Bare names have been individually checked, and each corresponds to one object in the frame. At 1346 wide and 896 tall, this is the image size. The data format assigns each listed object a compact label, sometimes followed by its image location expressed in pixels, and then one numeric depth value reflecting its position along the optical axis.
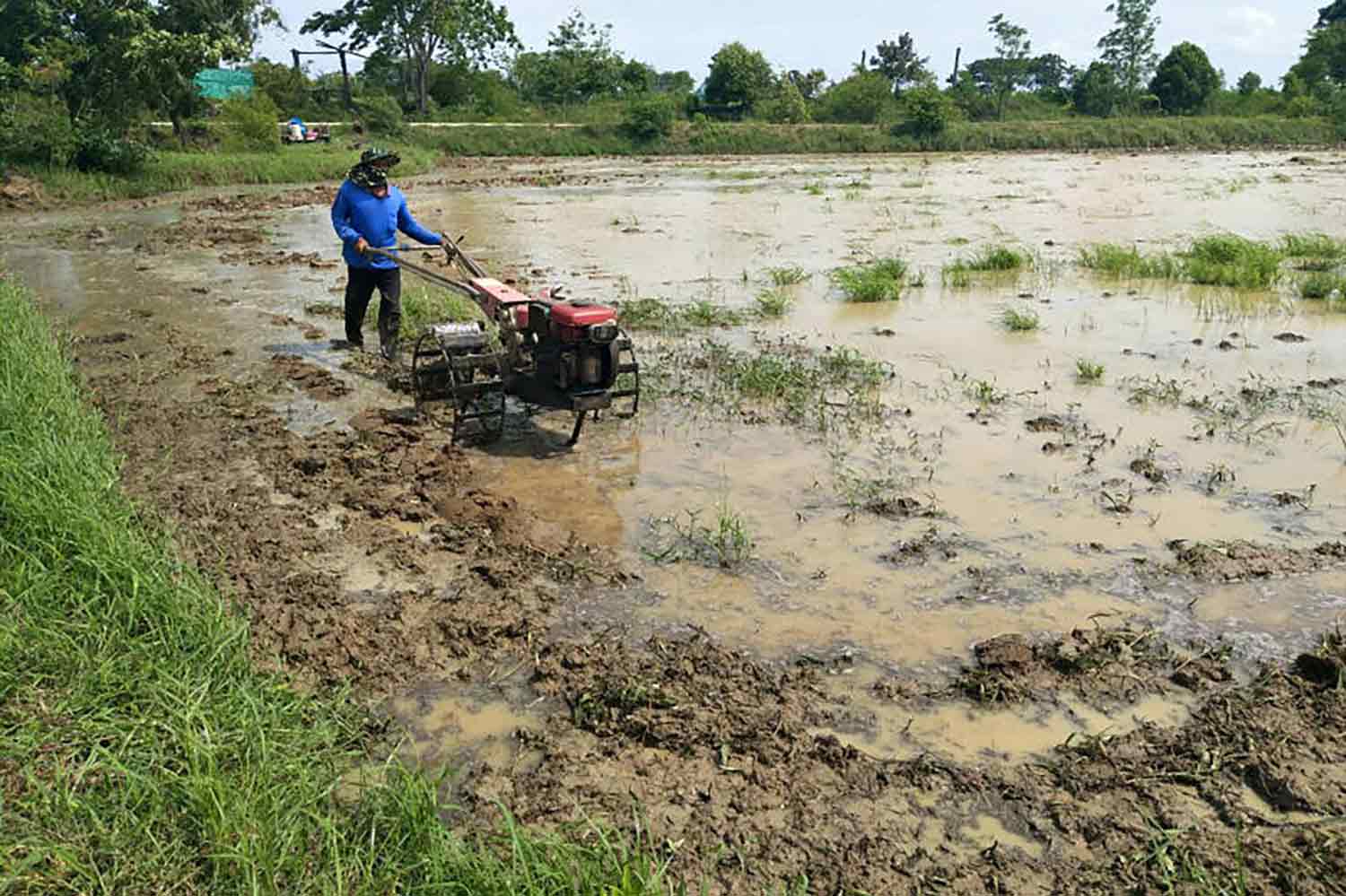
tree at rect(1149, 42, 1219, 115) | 59.75
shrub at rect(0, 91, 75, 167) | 20.59
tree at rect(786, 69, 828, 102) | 63.25
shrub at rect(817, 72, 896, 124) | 53.53
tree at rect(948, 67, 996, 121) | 59.62
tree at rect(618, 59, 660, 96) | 56.41
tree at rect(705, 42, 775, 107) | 53.53
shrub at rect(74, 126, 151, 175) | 21.62
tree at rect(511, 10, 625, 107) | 53.53
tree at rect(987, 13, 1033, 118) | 67.50
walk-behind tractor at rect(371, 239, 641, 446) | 5.55
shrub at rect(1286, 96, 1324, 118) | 54.28
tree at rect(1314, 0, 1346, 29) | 76.50
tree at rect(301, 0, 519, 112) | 46.31
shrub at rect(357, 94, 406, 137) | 37.59
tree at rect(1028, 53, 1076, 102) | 89.69
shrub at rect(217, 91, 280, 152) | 28.98
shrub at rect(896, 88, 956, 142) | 48.03
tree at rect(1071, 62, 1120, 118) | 59.97
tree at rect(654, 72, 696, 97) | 78.44
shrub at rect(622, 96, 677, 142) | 45.53
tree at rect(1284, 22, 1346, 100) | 60.50
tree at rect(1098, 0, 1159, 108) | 63.12
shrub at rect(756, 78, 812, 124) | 52.69
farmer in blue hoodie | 7.24
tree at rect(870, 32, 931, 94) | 72.12
